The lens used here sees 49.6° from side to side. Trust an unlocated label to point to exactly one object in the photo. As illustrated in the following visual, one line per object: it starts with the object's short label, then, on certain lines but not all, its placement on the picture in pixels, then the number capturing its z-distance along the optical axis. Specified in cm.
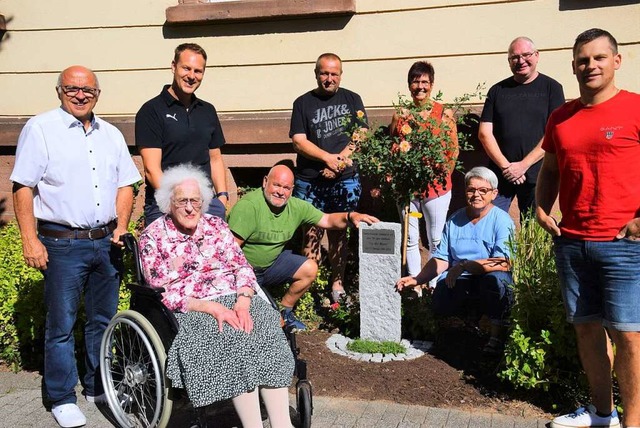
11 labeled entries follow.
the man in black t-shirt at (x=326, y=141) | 538
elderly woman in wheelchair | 343
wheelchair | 352
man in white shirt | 380
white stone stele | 480
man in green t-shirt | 483
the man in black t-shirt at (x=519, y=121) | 509
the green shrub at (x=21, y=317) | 492
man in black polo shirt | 455
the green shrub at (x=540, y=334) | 395
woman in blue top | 464
